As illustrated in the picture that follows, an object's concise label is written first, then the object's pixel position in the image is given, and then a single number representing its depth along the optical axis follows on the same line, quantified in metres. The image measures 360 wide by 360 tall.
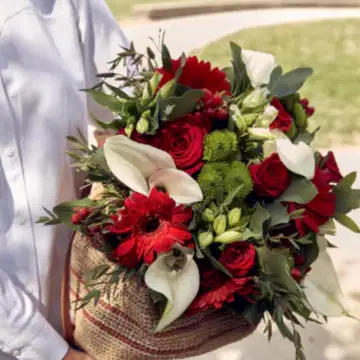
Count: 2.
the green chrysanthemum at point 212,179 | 0.78
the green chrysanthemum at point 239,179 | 0.78
